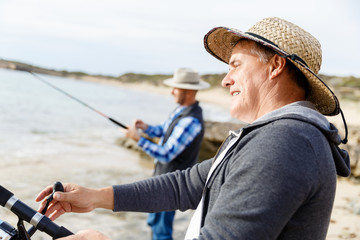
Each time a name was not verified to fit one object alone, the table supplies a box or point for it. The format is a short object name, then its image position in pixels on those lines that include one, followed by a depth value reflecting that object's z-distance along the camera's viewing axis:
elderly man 1.14
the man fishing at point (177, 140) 3.93
